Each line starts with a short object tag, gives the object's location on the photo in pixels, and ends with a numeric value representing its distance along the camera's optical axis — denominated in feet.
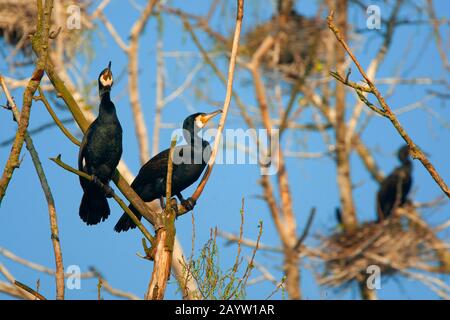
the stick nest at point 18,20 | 37.91
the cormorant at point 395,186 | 39.06
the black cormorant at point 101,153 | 18.99
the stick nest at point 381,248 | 37.01
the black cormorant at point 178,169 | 22.44
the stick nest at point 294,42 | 42.34
